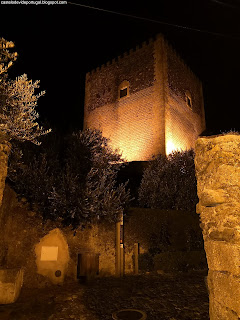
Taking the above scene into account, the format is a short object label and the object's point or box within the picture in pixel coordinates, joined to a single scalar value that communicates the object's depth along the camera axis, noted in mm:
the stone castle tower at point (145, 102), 18969
